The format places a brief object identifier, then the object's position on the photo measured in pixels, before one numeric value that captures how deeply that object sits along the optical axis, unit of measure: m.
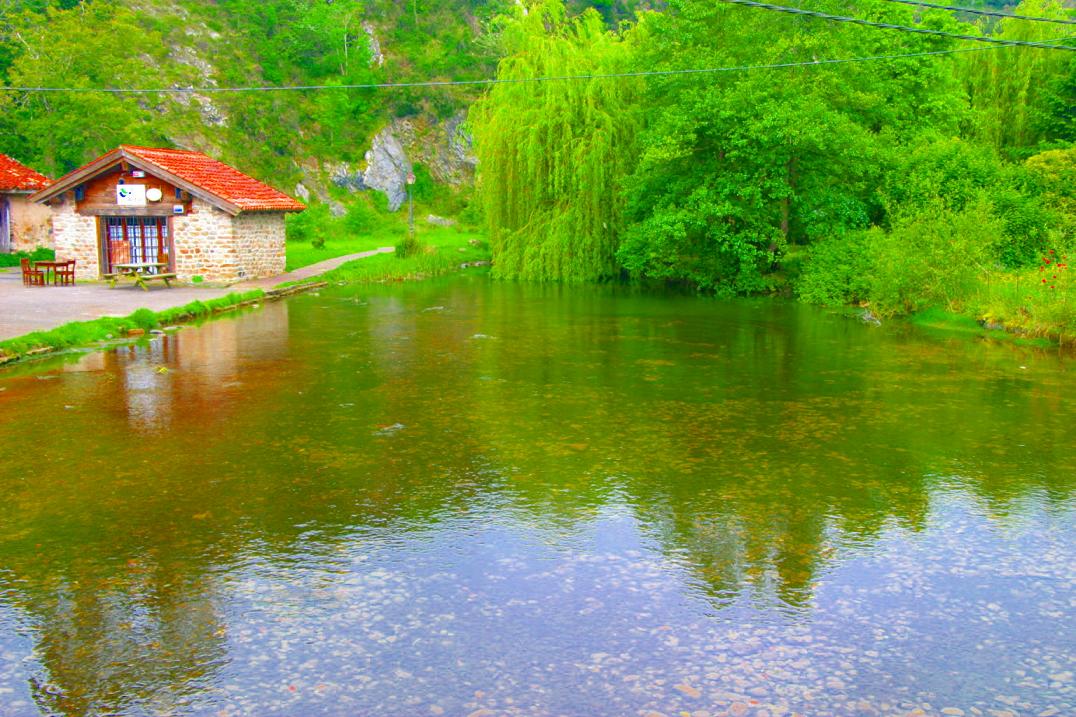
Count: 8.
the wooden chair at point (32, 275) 29.24
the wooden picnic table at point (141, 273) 29.63
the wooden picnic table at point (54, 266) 29.77
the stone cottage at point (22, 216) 36.38
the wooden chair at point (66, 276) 30.11
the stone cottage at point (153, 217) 30.33
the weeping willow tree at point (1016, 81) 37.53
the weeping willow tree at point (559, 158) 33.72
